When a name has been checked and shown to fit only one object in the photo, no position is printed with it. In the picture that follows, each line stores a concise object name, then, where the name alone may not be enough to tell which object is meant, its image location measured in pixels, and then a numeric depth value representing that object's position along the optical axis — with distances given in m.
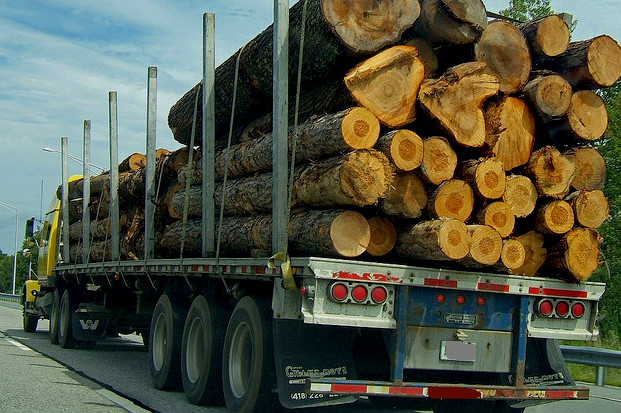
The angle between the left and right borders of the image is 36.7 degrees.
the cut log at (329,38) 7.59
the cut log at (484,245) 7.36
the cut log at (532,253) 8.12
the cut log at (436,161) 7.46
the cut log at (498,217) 7.64
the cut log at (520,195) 7.91
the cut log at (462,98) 7.55
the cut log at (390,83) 7.36
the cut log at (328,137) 7.22
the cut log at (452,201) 7.50
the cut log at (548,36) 8.38
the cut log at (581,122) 8.40
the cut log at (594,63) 8.38
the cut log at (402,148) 7.28
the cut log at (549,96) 8.20
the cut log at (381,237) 7.54
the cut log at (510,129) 7.91
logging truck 7.25
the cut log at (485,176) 7.59
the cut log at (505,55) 8.12
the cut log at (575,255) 8.12
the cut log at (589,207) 8.21
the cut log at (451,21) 7.77
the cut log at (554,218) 8.06
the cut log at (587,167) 8.55
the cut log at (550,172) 8.11
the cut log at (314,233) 7.20
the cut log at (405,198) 7.44
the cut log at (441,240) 7.20
